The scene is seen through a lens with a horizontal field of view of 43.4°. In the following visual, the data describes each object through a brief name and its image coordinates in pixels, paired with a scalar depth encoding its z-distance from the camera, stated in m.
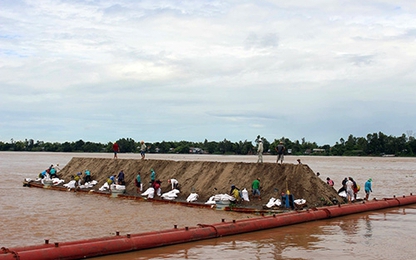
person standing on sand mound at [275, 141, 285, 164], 28.00
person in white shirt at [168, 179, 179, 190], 30.55
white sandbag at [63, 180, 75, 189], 37.17
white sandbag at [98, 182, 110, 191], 34.91
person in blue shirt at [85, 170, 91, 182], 38.00
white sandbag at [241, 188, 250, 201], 25.72
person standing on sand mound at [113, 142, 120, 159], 39.45
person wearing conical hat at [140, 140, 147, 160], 36.84
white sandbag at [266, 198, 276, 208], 24.30
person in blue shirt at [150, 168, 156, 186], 31.65
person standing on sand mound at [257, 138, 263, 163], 28.45
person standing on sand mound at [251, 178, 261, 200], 25.75
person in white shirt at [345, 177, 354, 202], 26.65
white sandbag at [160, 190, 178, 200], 29.42
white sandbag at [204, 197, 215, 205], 26.56
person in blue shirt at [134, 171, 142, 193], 32.25
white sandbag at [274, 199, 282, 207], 24.25
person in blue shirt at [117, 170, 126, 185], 33.63
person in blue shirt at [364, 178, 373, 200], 28.49
